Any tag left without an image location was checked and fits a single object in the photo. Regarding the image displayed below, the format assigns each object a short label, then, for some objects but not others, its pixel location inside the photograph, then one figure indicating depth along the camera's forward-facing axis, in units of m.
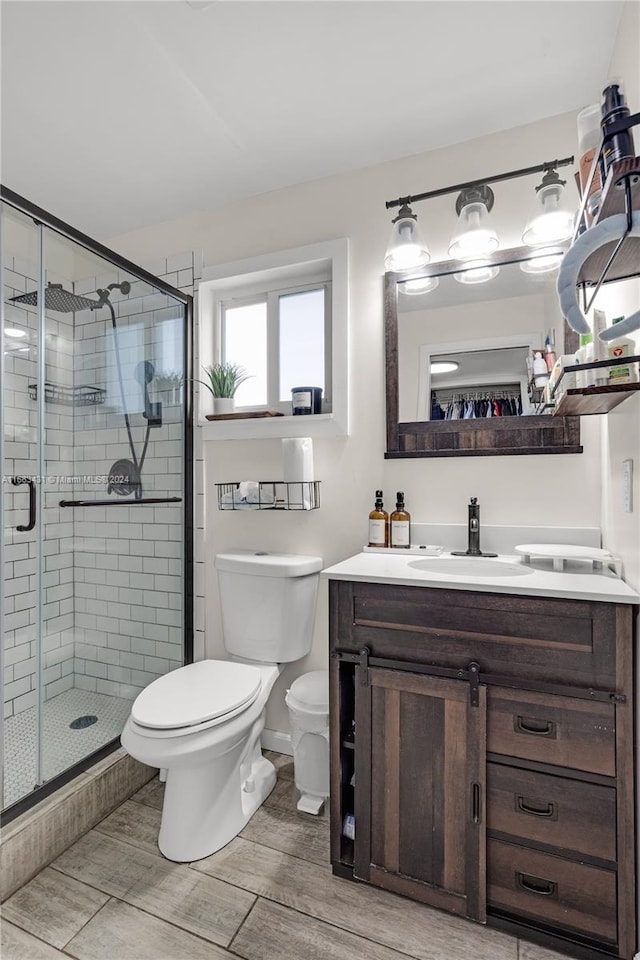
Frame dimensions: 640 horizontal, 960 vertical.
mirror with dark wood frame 1.69
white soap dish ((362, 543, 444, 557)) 1.75
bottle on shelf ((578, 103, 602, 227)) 1.12
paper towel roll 1.92
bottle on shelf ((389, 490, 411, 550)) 1.80
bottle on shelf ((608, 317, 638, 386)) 1.10
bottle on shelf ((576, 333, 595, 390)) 1.17
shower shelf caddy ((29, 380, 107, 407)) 1.76
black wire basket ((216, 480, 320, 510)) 1.92
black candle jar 1.99
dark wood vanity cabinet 1.14
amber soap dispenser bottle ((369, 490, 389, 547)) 1.83
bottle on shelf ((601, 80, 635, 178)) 0.89
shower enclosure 1.63
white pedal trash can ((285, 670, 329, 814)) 1.68
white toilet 1.42
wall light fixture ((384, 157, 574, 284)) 1.57
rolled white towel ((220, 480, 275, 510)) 2.01
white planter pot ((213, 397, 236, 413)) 2.19
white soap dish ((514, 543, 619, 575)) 1.39
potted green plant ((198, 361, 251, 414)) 2.19
